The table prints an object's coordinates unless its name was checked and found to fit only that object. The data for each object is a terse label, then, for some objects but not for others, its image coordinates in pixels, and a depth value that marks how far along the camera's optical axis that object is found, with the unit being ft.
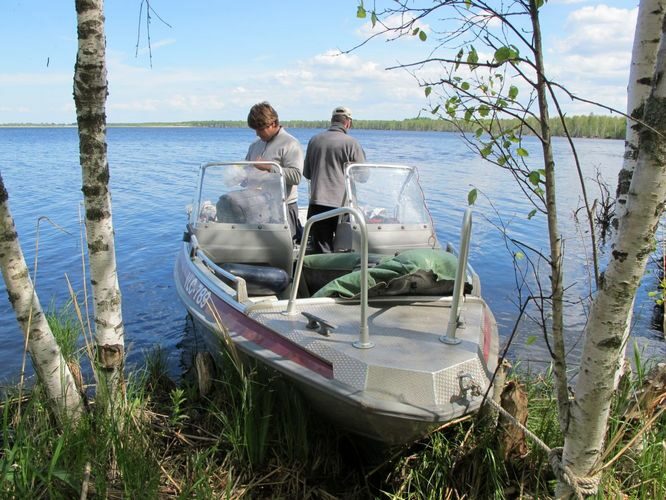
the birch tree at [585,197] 6.14
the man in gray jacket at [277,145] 18.38
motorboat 9.83
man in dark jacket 19.67
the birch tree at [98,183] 9.60
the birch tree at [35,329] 9.28
